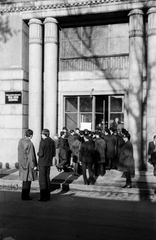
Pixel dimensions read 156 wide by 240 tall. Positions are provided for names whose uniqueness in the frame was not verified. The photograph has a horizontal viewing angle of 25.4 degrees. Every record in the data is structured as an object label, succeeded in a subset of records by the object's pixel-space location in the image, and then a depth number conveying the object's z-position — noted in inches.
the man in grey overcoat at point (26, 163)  367.9
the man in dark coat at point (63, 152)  550.0
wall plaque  629.6
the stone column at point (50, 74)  627.8
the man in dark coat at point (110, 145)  536.7
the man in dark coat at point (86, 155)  440.8
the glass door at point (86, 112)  641.0
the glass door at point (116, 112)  625.0
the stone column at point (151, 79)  569.0
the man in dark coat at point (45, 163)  364.2
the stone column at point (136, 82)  577.9
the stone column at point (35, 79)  629.6
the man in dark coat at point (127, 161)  424.8
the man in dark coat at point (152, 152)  431.8
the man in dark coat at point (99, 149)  505.7
